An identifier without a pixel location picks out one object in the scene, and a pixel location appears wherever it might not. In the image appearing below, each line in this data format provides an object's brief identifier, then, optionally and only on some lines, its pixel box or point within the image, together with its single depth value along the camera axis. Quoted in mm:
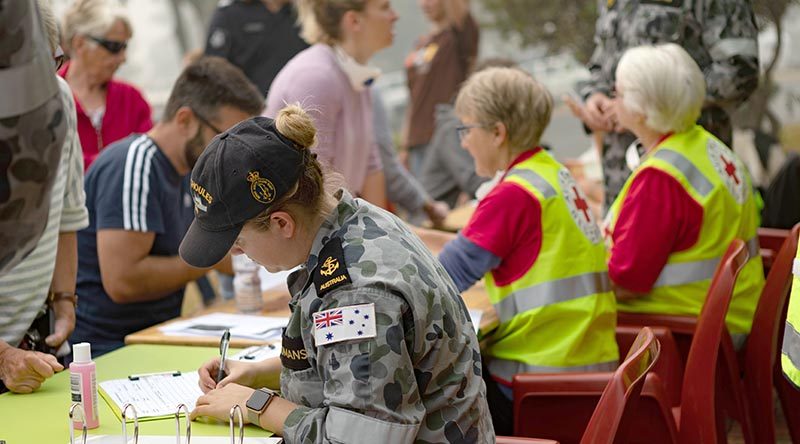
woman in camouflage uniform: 3035
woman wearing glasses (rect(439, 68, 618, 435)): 5071
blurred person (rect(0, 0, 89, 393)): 4065
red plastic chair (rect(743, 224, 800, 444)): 5360
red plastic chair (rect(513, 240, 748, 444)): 4455
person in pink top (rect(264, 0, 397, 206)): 6822
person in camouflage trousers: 6721
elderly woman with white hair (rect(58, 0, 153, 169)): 7724
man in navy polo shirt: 5516
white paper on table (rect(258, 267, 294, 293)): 6037
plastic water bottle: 5556
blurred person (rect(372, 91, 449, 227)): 8230
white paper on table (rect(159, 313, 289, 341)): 4991
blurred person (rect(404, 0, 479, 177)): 11792
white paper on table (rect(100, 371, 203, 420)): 3800
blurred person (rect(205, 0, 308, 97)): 9787
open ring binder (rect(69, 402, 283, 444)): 3242
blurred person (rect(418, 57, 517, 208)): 9678
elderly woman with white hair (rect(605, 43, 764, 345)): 5693
